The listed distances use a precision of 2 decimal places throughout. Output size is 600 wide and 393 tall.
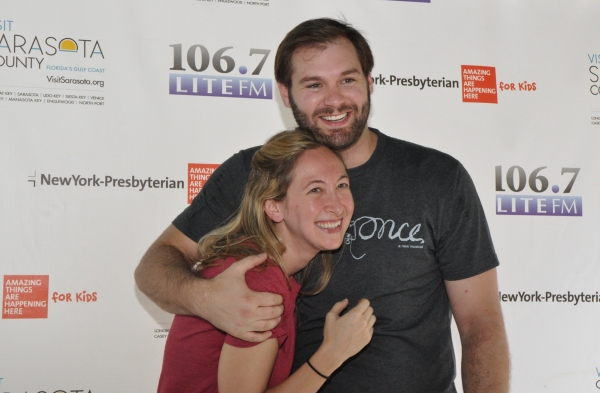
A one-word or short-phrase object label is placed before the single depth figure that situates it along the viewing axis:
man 1.75
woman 1.47
